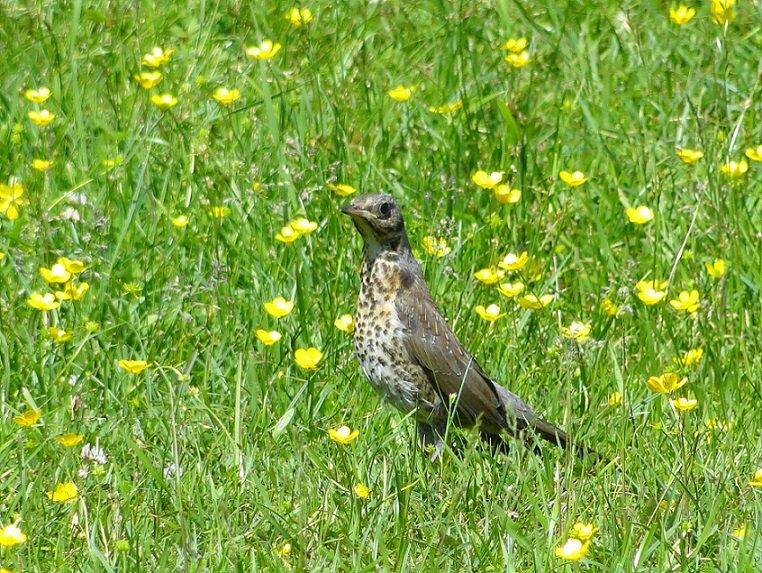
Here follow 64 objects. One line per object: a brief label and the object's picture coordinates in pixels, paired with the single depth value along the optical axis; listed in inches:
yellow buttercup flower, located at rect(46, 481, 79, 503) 321.4
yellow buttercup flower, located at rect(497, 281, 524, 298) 422.3
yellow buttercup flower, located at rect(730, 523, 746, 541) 324.5
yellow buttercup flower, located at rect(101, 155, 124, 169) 488.4
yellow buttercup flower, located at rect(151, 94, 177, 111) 484.7
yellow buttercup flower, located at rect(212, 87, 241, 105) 499.8
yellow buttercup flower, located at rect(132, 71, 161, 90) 503.5
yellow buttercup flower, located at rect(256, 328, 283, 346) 385.7
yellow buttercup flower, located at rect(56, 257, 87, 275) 394.3
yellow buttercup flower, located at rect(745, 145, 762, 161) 482.4
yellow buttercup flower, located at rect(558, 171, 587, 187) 477.4
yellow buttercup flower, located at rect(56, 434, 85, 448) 333.7
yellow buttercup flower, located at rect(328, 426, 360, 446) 333.7
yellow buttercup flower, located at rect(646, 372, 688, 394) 361.7
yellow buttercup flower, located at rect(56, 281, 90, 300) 397.1
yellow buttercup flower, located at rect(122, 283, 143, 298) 418.3
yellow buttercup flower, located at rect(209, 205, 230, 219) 470.5
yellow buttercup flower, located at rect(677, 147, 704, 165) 486.3
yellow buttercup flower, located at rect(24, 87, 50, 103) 492.1
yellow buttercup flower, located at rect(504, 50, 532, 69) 541.0
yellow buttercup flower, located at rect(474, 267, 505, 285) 429.1
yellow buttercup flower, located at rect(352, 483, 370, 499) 326.0
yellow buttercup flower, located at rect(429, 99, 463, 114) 531.7
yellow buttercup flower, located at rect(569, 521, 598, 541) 305.4
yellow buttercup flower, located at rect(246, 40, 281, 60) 520.1
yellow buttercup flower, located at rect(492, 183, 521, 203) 482.3
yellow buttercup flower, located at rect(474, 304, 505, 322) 423.8
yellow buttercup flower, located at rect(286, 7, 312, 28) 543.5
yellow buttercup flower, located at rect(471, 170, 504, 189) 478.9
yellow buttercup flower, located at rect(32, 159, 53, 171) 466.0
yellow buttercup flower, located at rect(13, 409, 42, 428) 336.8
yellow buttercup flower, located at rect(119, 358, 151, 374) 355.6
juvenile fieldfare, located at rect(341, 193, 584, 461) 409.7
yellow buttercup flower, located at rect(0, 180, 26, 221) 455.5
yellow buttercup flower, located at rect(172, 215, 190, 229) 460.8
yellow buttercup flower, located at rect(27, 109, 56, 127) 480.7
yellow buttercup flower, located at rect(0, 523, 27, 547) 287.1
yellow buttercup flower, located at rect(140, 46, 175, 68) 520.7
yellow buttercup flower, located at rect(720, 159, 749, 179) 489.7
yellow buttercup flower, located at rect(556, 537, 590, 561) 292.2
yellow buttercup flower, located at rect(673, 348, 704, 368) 415.2
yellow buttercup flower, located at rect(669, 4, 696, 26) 573.0
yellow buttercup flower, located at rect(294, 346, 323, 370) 383.2
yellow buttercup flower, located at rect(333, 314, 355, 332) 428.1
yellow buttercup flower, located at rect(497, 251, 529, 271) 436.2
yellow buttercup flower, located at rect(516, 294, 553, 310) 417.1
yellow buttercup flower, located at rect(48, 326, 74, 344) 378.3
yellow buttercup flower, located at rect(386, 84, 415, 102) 525.3
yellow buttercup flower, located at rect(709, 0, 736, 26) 489.2
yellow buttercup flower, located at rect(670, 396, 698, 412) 360.5
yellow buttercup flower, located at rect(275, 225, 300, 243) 428.5
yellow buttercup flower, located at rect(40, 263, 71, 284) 394.6
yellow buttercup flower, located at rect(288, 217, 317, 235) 434.0
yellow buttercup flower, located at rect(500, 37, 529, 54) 543.5
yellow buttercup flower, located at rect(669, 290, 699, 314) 422.6
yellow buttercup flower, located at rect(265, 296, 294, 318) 399.3
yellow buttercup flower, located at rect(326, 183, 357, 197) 464.4
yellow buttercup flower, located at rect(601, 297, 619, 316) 437.4
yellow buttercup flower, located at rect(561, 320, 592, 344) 384.8
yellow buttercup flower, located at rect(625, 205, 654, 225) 462.2
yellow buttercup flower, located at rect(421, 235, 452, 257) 452.0
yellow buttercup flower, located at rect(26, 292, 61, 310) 390.9
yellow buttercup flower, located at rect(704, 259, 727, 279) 445.4
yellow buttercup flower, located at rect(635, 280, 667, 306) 411.8
